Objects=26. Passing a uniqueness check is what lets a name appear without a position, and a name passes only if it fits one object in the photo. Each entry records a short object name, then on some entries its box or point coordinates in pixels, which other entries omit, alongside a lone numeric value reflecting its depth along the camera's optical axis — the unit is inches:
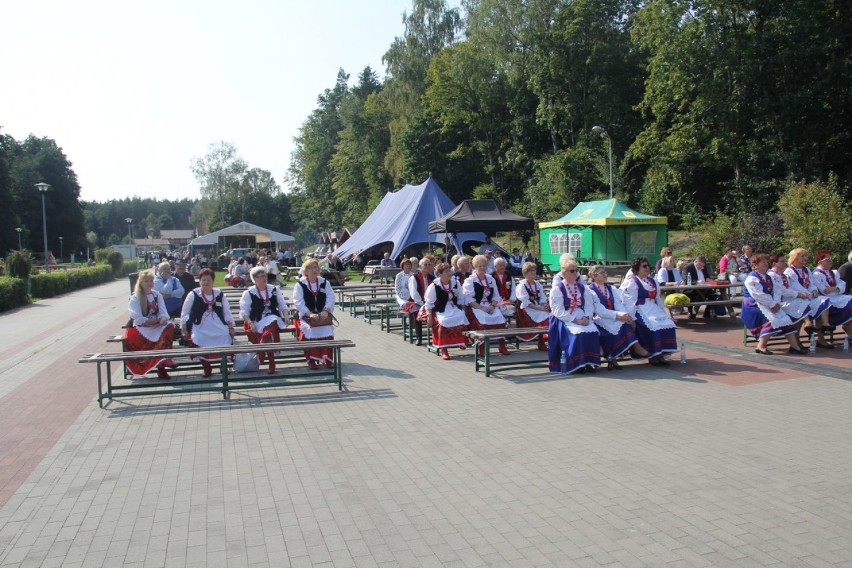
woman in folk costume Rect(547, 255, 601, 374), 378.3
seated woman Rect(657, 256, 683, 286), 586.9
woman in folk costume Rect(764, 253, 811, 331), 420.8
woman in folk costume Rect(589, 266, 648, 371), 388.8
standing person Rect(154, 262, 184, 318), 511.2
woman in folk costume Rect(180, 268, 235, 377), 387.9
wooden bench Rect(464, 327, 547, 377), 378.3
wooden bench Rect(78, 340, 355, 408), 331.6
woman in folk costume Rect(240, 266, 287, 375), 400.5
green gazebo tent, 1128.9
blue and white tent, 1203.2
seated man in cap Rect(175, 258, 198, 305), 546.6
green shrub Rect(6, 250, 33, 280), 1062.4
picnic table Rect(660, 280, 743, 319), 506.0
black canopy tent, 845.2
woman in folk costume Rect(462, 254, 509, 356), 442.6
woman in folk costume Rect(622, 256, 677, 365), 394.3
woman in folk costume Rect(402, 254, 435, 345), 479.2
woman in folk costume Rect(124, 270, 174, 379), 388.2
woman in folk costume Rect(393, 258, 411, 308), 554.7
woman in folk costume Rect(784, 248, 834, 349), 426.3
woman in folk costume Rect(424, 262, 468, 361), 442.3
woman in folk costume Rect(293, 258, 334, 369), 400.2
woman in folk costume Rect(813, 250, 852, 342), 431.8
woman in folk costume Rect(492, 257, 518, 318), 463.8
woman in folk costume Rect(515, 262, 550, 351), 452.1
